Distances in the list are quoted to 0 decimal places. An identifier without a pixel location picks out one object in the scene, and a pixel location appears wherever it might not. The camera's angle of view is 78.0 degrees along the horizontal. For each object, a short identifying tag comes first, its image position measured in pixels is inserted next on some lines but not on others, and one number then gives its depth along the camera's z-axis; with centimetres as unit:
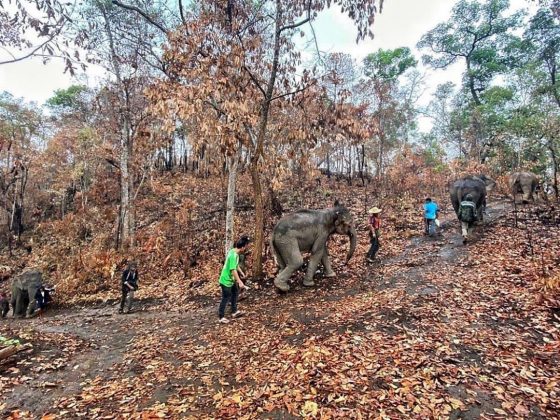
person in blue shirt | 1368
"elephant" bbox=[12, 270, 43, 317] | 1357
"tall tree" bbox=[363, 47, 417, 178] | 2525
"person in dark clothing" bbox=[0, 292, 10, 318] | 1401
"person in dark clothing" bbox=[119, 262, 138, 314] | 1120
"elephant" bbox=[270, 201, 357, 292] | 993
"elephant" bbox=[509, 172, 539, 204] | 1583
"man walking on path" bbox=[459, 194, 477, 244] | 1205
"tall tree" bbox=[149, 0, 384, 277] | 850
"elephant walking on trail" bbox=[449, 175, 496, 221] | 1320
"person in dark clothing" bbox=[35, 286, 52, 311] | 1368
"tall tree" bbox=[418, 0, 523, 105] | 2628
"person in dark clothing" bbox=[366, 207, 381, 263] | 1193
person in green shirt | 791
